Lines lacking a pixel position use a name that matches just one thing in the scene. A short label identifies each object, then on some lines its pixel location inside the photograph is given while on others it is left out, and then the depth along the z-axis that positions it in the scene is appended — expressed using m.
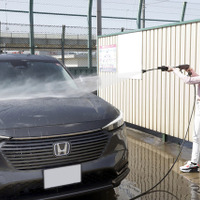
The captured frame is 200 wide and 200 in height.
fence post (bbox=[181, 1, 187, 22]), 11.52
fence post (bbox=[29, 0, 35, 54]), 9.82
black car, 2.72
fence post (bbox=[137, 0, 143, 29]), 10.07
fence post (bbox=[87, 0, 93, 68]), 10.47
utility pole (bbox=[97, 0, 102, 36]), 9.22
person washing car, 4.02
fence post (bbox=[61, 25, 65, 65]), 10.34
